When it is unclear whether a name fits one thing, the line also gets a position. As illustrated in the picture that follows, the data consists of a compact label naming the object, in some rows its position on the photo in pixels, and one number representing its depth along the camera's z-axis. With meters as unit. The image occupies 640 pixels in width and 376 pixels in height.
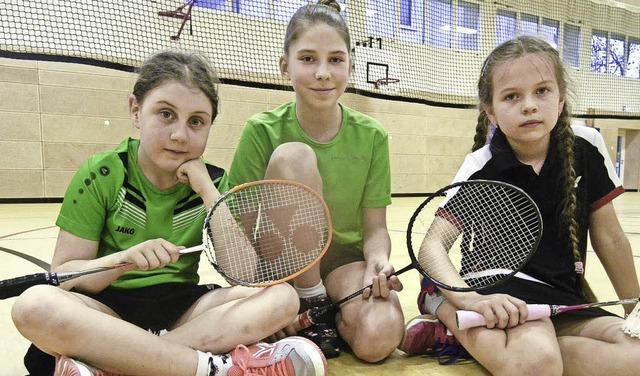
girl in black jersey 1.34
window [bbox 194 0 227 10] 6.44
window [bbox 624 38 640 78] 9.65
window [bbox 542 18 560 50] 8.72
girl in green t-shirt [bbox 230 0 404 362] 1.58
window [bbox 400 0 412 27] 7.84
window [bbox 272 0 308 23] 6.46
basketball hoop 7.83
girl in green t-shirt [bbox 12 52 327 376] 1.16
